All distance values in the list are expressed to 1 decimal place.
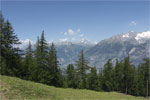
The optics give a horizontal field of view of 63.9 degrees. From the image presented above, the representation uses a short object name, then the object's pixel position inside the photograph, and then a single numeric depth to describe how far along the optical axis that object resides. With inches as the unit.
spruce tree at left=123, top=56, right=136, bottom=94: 1937.7
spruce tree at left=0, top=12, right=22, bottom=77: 1167.9
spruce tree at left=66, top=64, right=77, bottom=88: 2186.1
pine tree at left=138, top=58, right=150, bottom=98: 1934.1
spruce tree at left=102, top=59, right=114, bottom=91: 2341.4
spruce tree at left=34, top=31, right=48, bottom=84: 1438.2
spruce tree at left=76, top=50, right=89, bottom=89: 1743.4
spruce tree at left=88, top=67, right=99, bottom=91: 2377.0
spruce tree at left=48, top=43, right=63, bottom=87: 1579.7
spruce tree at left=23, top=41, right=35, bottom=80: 1509.6
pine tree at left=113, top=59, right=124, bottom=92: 2118.4
